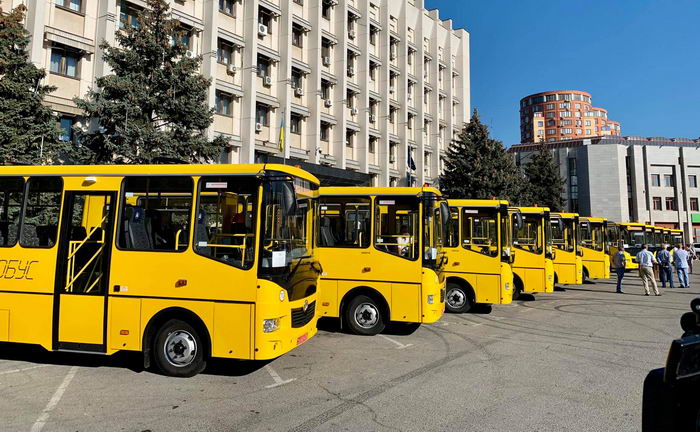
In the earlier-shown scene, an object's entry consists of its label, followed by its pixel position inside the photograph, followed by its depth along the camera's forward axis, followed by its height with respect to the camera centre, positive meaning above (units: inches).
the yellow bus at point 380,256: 342.3 -9.8
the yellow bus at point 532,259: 531.5 -18.3
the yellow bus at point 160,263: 235.9 -11.1
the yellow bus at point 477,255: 446.3 -11.8
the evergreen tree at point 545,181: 1649.9 +229.6
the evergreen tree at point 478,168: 1188.5 +198.3
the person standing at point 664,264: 780.0 -34.3
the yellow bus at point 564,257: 645.3 -19.3
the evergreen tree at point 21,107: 518.0 +159.0
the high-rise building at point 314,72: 726.5 +395.3
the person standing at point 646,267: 644.7 -32.8
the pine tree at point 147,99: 580.7 +188.4
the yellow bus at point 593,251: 794.2 -13.0
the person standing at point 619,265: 675.7 -31.7
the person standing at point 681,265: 764.0 -35.5
